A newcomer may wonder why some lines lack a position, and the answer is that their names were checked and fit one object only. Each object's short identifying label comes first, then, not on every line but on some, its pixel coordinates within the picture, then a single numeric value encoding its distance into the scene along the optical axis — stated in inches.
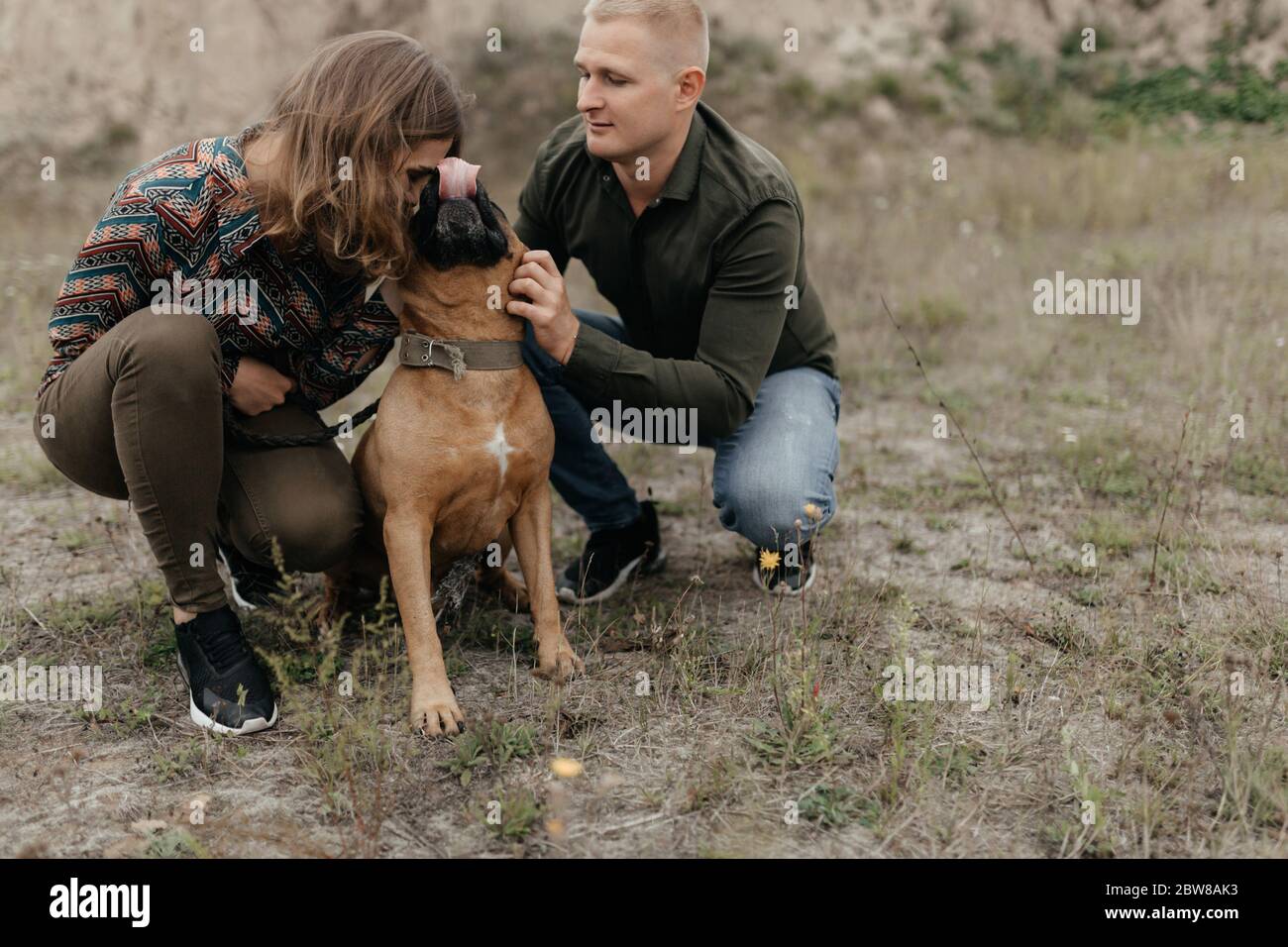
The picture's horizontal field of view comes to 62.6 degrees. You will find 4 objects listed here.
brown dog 110.1
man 122.7
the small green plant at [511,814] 92.2
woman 103.6
